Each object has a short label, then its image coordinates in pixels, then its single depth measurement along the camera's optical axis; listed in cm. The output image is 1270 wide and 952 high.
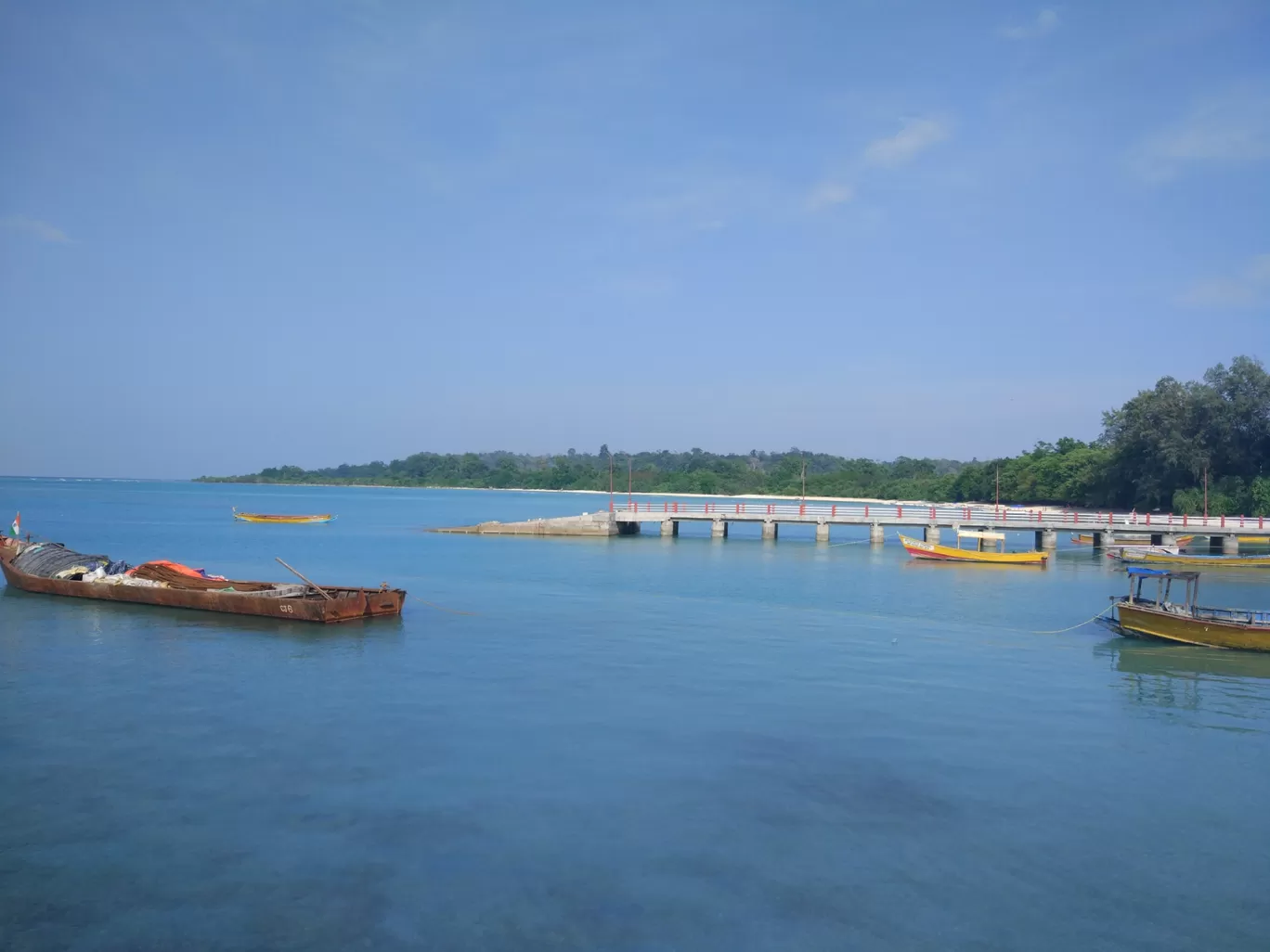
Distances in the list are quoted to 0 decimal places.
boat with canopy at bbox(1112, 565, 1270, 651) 2178
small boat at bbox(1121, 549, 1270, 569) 4353
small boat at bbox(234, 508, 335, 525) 7550
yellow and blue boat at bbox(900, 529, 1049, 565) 4412
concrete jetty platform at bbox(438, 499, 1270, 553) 5175
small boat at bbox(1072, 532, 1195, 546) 5503
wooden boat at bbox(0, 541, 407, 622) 2442
